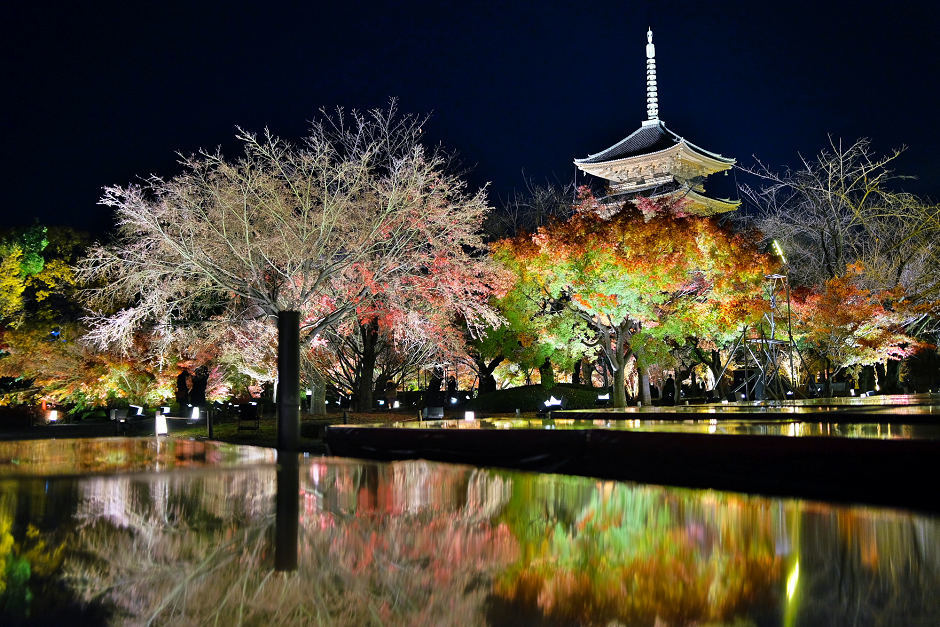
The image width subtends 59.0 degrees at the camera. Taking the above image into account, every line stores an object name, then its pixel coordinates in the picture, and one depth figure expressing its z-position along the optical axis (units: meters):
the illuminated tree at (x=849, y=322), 28.61
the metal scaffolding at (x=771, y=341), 24.34
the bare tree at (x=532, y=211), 38.38
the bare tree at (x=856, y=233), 32.38
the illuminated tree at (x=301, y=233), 19.17
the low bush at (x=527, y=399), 29.33
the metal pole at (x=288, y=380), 12.73
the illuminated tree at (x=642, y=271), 23.33
